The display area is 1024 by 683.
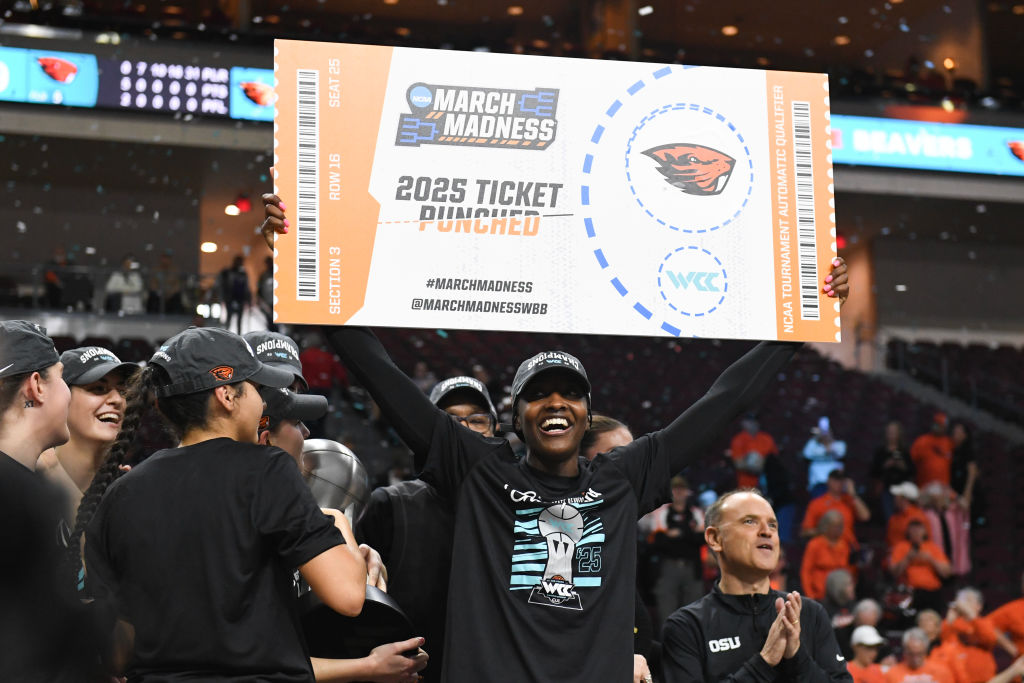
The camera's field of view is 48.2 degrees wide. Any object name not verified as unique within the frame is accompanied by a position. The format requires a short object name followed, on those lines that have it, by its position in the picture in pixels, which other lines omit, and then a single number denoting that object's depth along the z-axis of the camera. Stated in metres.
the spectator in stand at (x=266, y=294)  11.24
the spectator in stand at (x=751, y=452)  9.52
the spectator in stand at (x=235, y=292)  11.97
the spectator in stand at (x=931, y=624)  7.32
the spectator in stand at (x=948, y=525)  9.78
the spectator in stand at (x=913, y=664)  6.47
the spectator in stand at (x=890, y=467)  10.01
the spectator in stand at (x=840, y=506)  8.87
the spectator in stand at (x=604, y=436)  3.45
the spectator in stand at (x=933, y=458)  10.65
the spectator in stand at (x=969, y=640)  7.06
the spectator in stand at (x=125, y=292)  13.47
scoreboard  13.10
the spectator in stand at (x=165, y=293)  13.72
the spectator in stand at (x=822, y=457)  10.66
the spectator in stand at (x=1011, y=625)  7.18
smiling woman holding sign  2.47
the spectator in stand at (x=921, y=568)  8.65
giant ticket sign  2.76
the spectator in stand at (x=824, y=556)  8.22
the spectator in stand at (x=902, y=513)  9.41
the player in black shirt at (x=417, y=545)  2.80
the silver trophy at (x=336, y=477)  3.14
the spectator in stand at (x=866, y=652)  6.34
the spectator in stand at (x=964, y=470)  10.70
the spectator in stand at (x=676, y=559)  7.72
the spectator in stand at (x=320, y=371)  10.20
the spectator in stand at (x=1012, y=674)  5.93
